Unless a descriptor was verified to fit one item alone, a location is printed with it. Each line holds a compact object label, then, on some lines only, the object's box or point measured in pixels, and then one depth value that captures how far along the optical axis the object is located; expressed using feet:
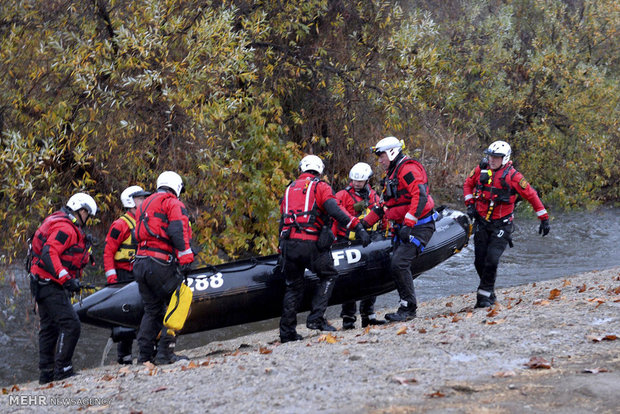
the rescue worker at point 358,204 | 55.21
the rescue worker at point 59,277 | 43.93
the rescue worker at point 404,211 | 47.85
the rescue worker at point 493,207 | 50.83
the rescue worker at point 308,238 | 47.06
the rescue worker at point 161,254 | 41.78
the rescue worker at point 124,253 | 49.55
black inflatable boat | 50.06
